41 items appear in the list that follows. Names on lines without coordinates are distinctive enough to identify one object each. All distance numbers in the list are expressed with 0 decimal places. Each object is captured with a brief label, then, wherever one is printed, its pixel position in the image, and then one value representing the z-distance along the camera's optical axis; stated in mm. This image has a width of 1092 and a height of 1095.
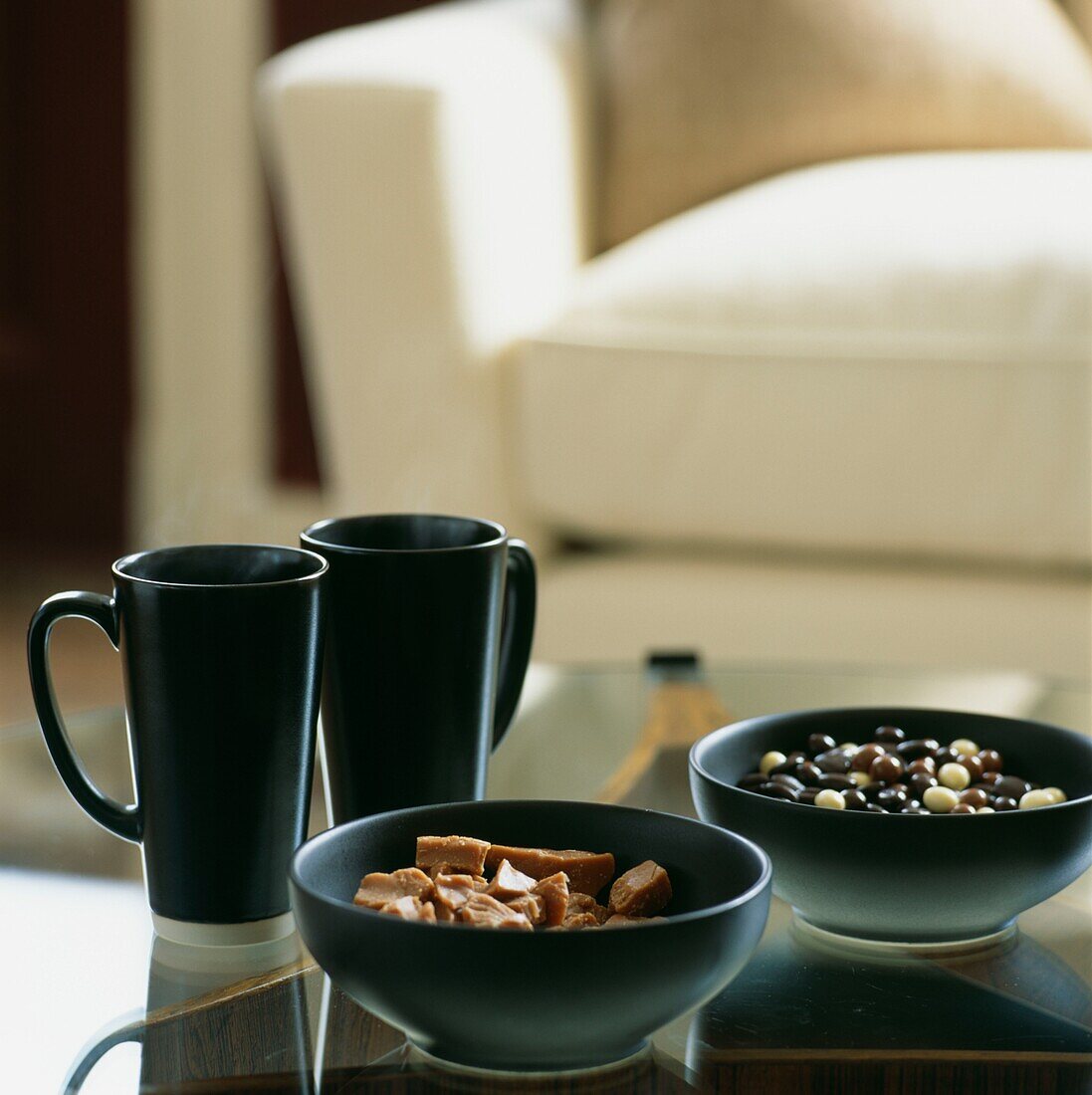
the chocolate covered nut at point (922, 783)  1469
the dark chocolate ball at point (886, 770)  1479
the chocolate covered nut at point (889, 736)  1546
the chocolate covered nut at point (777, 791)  1448
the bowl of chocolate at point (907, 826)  1387
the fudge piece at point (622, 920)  1324
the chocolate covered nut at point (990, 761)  1516
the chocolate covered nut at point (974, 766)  1500
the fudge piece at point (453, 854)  1362
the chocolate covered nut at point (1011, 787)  1468
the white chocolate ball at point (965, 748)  1528
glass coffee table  1324
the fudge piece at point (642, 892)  1345
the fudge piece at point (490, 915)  1294
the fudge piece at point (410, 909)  1303
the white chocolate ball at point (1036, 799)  1455
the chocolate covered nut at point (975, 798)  1448
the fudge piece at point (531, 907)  1318
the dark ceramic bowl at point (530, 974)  1265
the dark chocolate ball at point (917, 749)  1517
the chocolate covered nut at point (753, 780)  1473
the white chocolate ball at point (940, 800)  1447
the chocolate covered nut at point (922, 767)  1481
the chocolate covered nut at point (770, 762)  1506
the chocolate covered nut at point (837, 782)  1462
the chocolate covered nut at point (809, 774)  1469
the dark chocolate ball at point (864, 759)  1491
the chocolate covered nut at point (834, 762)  1486
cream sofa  2289
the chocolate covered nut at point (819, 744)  1528
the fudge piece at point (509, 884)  1332
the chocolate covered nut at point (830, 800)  1446
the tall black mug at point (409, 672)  1467
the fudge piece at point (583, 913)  1327
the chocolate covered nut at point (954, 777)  1479
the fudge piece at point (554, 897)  1322
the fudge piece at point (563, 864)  1367
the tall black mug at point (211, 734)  1388
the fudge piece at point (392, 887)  1321
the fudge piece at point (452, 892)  1313
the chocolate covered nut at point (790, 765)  1487
